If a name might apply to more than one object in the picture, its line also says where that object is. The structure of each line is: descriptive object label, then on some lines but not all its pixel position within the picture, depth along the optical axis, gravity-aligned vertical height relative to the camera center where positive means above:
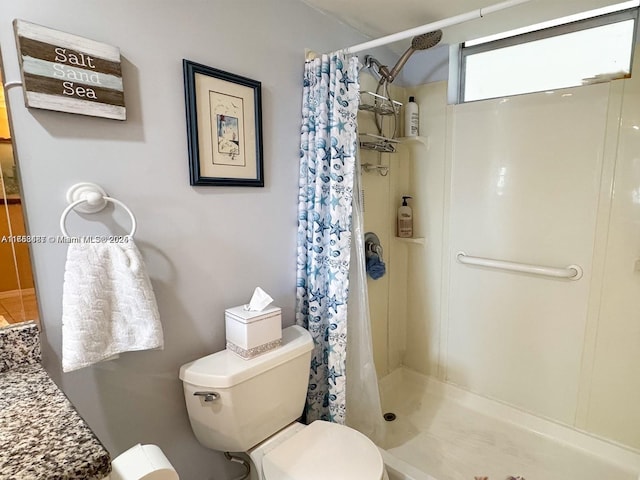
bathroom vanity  0.55 -0.43
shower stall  1.63 -0.52
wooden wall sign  0.88 +0.33
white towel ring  0.95 -0.01
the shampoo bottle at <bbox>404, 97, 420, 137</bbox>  2.11 +0.44
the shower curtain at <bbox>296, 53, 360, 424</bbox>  1.47 -0.07
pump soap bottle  2.21 -0.19
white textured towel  0.92 -0.31
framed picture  1.21 +0.24
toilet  1.15 -0.82
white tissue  1.30 -0.41
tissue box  1.24 -0.50
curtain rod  1.08 +0.56
